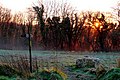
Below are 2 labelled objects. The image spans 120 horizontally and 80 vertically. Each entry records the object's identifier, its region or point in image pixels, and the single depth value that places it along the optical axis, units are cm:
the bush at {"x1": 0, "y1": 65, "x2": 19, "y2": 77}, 1149
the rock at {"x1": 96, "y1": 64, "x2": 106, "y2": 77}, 1077
